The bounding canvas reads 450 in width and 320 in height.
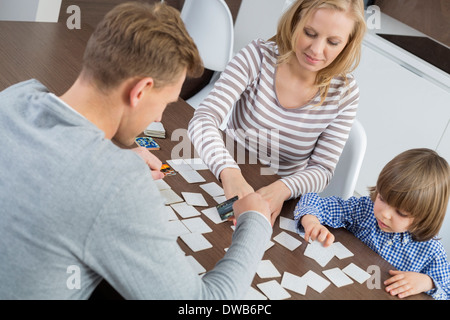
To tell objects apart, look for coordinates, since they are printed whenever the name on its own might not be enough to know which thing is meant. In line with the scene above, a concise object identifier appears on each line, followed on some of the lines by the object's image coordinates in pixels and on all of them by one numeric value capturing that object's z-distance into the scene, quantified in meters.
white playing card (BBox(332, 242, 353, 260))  1.57
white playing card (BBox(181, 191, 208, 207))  1.61
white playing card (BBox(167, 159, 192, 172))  1.76
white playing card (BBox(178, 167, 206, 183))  1.72
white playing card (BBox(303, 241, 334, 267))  1.52
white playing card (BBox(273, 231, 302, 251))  1.55
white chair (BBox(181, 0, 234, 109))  3.23
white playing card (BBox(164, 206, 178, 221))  1.52
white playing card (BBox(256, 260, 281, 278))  1.40
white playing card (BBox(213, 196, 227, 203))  1.66
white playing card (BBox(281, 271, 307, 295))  1.38
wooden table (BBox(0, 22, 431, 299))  1.45
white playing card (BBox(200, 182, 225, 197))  1.69
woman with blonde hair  1.89
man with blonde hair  0.98
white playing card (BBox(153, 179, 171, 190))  1.63
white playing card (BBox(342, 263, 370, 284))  1.49
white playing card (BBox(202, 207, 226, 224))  1.56
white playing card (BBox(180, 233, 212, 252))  1.43
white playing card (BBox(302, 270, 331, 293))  1.41
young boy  1.68
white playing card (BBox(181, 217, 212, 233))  1.50
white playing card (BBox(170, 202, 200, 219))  1.55
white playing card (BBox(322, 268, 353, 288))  1.45
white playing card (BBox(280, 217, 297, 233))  1.64
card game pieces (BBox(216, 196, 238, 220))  1.57
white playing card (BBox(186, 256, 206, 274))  1.35
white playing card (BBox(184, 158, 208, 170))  1.80
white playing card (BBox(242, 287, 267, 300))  1.31
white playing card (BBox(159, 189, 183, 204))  1.59
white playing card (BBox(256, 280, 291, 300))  1.34
